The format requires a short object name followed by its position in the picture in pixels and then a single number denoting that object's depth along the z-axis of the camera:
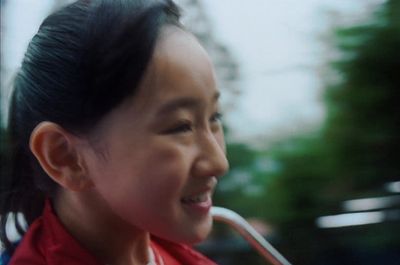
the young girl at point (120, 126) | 0.92
